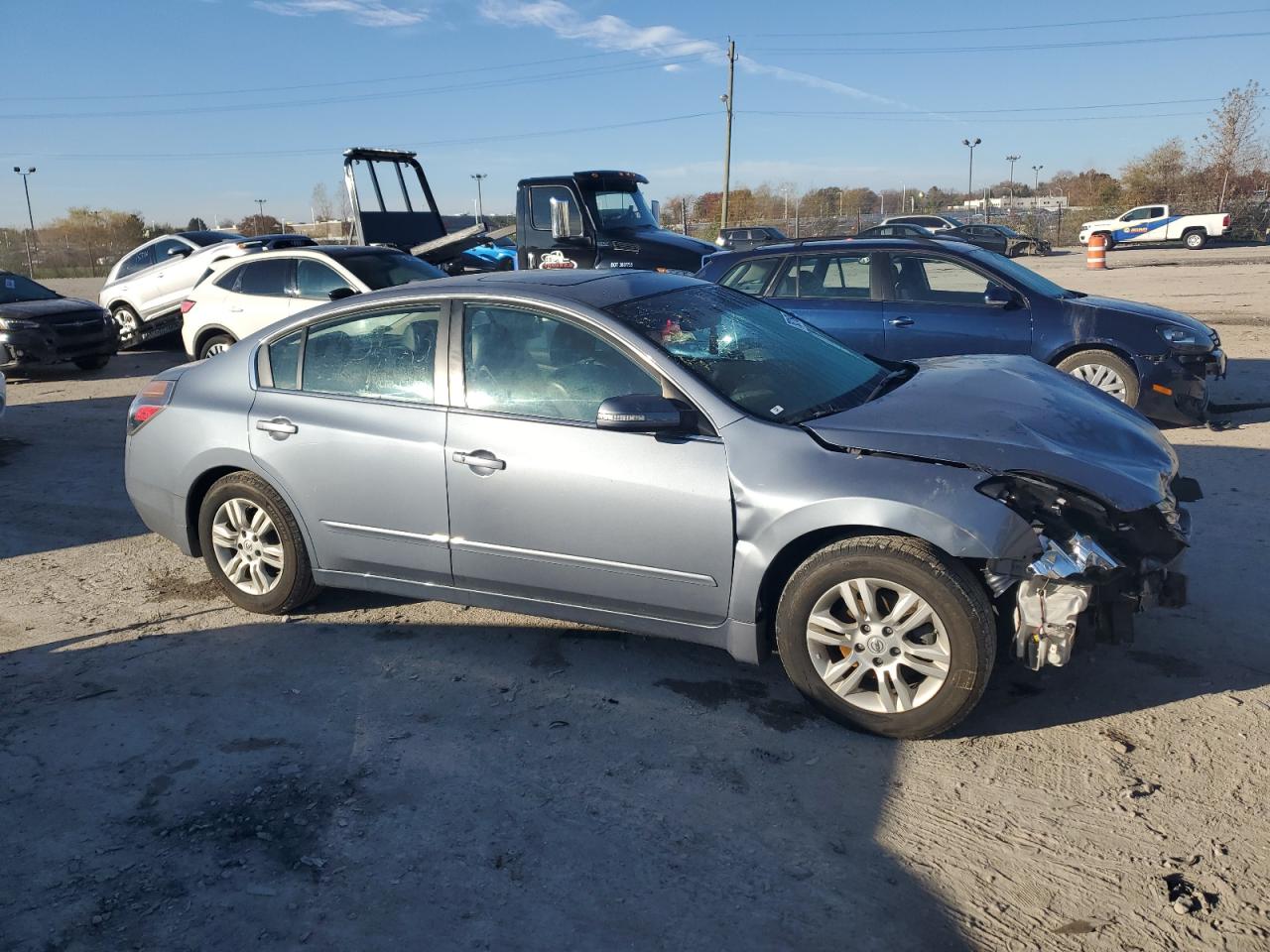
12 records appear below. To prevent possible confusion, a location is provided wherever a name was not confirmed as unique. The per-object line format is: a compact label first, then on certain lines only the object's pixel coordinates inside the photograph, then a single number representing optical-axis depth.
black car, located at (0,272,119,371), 12.91
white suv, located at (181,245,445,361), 10.88
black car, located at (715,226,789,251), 32.53
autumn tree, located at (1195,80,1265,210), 48.19
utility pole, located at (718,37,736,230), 45.03
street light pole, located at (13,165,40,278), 47.21
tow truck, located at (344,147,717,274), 14.38
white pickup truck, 36.97
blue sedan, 7.91
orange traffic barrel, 26.94
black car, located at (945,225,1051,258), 32.09
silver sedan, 3.54
